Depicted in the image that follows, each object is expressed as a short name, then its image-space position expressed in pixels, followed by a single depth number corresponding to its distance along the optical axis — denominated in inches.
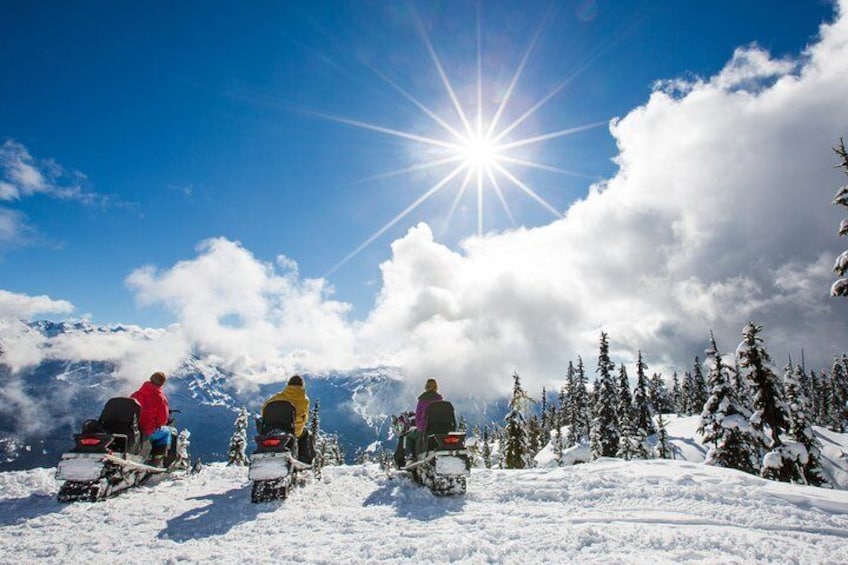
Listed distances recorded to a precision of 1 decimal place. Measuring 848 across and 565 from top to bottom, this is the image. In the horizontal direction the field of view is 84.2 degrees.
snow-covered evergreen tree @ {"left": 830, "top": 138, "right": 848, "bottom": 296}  697.6
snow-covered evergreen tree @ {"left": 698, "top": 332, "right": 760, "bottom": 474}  1102.4
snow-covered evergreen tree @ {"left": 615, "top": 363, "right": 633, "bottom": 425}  1731.5
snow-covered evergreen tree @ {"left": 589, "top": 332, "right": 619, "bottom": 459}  1633.9
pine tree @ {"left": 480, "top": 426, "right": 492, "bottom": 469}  3398.6
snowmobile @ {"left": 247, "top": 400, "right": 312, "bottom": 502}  371.9
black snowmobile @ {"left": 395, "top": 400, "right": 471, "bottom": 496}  398.6
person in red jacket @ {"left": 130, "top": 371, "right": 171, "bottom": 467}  430.9
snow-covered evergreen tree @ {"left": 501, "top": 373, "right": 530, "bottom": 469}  1737.2
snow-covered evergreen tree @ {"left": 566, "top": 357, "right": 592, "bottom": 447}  2684.5
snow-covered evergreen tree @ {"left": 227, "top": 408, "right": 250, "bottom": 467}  1898.0
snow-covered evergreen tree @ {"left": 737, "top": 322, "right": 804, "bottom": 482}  989.8
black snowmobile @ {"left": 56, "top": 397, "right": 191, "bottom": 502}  344.8
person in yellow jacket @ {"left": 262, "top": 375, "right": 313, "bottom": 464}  448.8
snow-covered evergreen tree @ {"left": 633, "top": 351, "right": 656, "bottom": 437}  1974.7
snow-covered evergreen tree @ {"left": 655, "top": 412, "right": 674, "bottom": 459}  1844.2
